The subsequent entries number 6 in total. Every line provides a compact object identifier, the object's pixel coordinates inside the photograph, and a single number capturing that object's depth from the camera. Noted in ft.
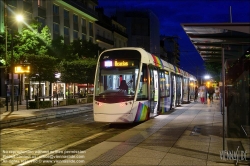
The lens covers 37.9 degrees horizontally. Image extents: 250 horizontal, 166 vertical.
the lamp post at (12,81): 84.27
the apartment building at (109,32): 236.84
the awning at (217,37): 24.16
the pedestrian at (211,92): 123.01
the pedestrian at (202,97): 116.98
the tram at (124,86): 54.19
